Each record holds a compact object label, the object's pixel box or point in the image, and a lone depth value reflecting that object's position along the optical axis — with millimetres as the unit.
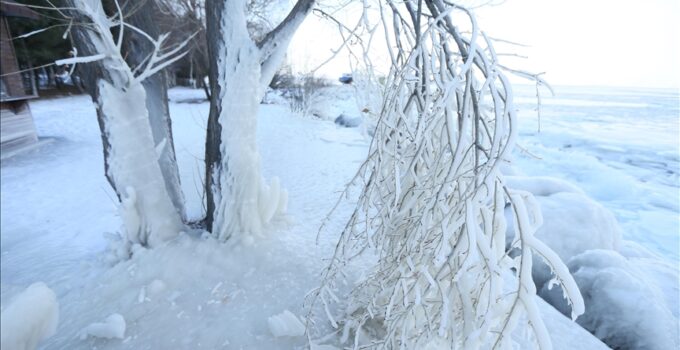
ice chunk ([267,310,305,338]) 2033
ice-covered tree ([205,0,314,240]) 2629
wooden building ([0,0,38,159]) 6922
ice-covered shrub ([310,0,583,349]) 1037
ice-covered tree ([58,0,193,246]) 2381
